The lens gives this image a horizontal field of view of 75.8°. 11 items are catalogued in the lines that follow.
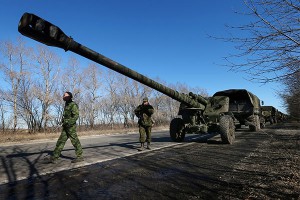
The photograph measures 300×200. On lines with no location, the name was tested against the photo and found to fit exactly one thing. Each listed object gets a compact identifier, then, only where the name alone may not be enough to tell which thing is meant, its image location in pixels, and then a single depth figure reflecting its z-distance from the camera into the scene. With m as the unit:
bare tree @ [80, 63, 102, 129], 31.35
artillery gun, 4.62
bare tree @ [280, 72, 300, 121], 5.79
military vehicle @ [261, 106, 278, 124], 20.95
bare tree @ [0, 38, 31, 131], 21.20
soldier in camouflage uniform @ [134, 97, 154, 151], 6.65
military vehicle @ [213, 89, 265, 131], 11.31
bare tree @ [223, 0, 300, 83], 2.78
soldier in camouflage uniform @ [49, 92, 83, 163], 4.81
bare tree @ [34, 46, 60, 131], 22.50
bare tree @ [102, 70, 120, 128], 37.86
